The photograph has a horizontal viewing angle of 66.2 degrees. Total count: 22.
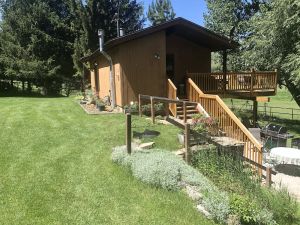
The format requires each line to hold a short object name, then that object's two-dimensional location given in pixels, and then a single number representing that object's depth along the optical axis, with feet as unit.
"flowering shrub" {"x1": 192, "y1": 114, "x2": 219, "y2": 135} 24.03
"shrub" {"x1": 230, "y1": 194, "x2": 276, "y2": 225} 12.76
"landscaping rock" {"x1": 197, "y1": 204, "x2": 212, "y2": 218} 12.98
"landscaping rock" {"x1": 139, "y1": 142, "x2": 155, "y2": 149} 20.18
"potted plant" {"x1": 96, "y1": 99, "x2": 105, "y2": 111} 34.91
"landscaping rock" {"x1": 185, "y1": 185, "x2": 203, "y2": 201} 13.88
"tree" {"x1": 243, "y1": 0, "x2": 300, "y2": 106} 35.26
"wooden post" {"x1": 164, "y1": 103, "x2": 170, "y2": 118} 30.43
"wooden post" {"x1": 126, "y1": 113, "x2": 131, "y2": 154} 17.86
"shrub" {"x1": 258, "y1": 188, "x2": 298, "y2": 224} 13.73
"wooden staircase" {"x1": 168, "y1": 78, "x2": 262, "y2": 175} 21.69
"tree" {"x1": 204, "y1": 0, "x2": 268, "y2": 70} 57.33
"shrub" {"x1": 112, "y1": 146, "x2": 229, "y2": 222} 13.11
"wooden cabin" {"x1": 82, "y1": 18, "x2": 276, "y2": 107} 32.18
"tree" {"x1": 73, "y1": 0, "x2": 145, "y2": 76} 63.48
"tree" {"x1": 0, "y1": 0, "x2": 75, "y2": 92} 62.05
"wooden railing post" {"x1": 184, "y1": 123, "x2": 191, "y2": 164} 17.41
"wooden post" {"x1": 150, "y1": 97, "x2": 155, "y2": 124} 27.58
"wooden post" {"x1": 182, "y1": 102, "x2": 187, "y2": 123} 25.69
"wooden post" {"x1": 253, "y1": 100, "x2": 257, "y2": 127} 38.12
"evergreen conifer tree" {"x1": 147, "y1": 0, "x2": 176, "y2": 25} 107.71
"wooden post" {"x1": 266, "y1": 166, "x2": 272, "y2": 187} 17.06
